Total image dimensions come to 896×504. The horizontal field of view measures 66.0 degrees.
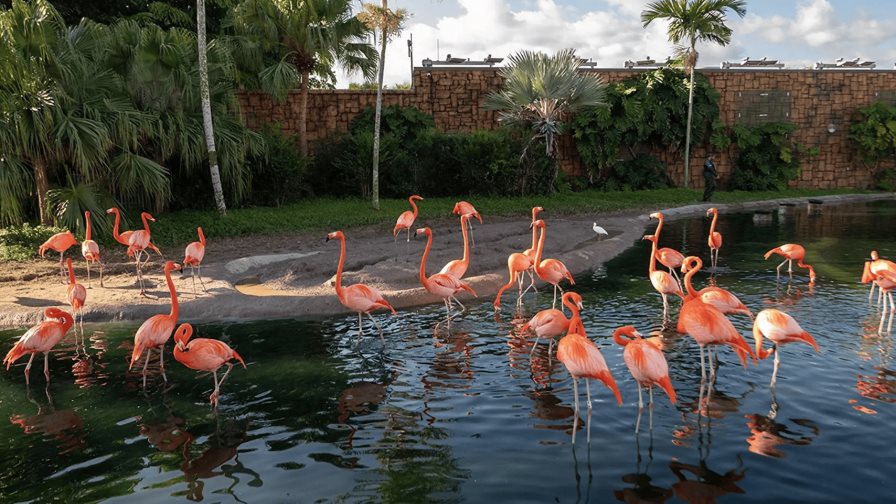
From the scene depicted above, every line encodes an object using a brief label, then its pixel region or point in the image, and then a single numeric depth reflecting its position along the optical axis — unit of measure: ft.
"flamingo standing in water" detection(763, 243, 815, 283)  33.37
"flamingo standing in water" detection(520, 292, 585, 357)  21.50
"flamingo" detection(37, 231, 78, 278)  32.96
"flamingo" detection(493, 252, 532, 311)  28.86
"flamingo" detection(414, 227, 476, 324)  26.27
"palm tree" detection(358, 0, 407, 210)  53.06
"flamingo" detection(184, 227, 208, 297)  31.19
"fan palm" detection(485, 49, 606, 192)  65.92
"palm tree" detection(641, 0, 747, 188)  75.00
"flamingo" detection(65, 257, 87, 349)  25.88
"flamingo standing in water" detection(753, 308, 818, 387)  18.17
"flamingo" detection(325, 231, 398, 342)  24.59
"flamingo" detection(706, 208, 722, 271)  36.45
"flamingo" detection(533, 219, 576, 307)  28.25
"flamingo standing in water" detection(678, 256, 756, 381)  17.90
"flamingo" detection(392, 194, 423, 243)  38.55
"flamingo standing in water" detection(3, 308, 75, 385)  21.30
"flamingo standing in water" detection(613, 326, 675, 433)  16.08
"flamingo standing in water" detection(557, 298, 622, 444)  16.31
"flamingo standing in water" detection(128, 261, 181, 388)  21.15
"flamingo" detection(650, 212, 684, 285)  31.14
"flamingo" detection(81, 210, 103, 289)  32.42
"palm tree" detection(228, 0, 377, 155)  59.31
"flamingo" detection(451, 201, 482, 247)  39.92
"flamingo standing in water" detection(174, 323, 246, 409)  19.24
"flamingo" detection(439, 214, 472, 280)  28.45
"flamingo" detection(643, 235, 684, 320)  26.40
